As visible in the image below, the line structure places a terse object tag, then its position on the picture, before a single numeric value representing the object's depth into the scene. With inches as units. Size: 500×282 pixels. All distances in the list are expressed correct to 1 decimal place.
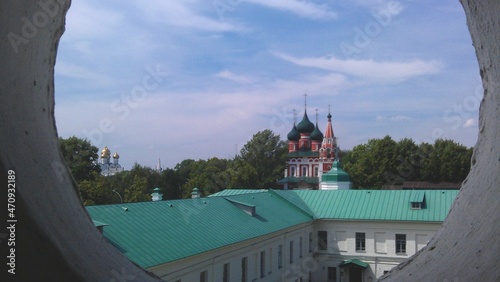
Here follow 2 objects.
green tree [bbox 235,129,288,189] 2129.7
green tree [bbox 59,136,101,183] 1191.1
